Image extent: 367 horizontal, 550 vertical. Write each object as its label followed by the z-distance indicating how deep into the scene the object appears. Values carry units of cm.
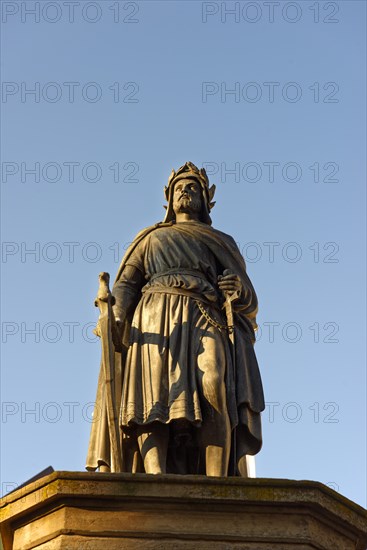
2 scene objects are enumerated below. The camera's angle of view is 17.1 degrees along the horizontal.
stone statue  1207
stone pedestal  1061
